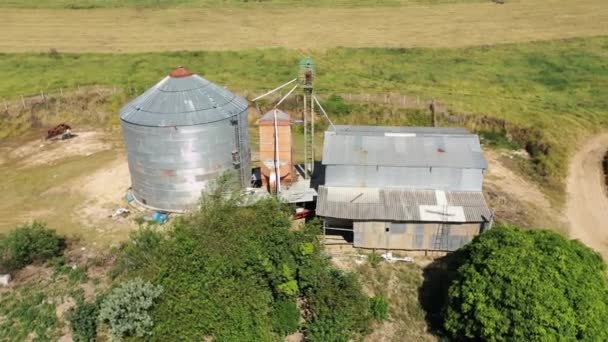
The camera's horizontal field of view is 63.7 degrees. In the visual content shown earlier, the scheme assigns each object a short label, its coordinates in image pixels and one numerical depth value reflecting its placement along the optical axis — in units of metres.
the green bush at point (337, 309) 28.53
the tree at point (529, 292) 24.89
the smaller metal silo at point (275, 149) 40.78
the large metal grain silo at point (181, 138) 38.59
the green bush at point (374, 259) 35.52
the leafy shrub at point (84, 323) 28.47
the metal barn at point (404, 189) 35.87
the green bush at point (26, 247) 34.19
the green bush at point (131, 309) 26.98
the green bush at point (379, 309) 31.11
